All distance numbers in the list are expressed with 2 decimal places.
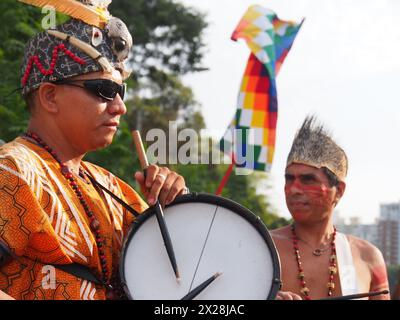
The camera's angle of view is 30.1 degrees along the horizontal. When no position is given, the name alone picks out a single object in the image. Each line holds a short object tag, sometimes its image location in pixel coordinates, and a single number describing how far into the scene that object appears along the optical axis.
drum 2.85
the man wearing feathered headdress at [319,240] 4.43
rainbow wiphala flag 8.13
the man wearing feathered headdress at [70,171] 2.76
